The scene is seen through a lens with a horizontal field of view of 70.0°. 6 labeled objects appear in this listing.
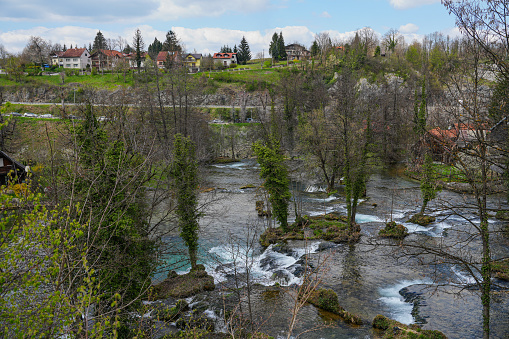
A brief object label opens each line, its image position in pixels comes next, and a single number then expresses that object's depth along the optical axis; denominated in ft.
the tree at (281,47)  406.00
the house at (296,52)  410.13
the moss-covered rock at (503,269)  59.26
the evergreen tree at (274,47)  403.54
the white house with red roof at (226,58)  407.85
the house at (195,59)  391.92
